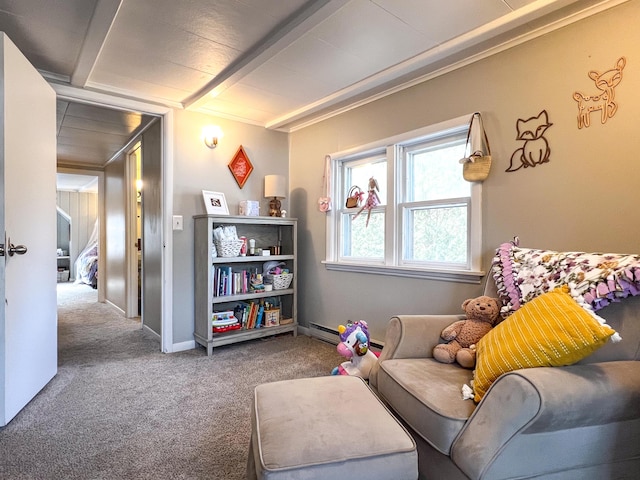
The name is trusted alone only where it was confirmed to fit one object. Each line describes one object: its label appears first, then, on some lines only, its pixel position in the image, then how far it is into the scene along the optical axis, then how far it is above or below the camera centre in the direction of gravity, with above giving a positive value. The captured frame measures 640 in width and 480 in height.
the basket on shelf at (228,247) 3.15 -0.11
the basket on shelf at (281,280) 3.47 -0.44
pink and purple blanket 1.29 -0.17
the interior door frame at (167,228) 3.13 +0.06
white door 1.86 +0.03
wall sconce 3.29 +0.93
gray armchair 1.06 -0.60
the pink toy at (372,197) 2.99 +0.32
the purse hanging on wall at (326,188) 3.35 +0.44
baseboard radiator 3.34 -0.95
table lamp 3.53 +0.45
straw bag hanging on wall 2.21 +0.47
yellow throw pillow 1.11 -0.35
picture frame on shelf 3.21 +0.30
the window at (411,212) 2.43 +0.18
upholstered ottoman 0.98 -0.61
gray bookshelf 3.04 -0.30
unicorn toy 2.25 -0.73
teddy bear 1.65 -0.46
